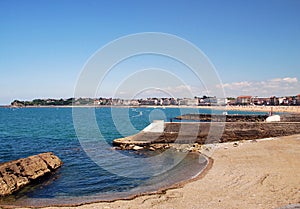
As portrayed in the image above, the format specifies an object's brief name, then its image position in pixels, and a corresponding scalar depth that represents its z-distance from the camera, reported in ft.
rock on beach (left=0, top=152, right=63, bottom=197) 43.80
